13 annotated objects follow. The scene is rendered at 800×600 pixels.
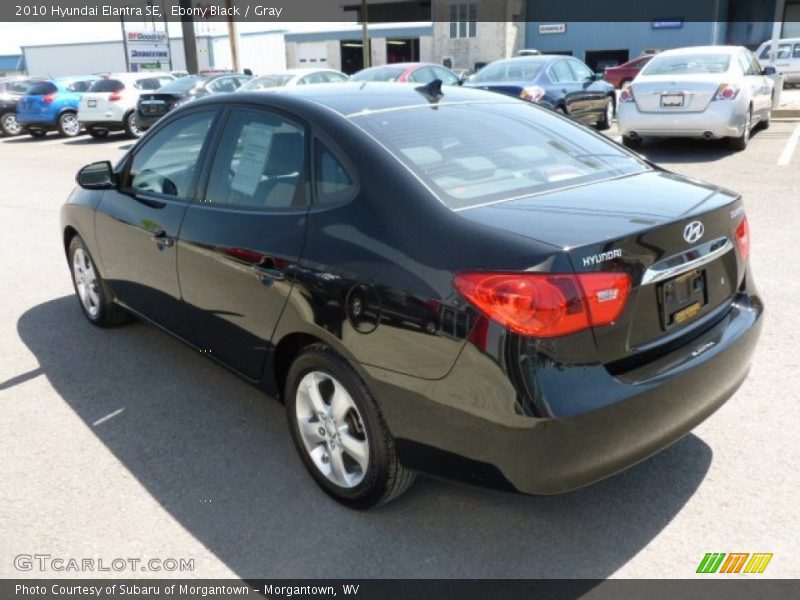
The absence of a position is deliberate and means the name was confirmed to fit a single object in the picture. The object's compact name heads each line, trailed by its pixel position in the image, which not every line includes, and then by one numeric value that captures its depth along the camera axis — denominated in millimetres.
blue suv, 20672
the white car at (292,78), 15188
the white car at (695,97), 10000
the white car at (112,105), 18797
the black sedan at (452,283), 2291
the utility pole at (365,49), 37288
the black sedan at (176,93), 16781
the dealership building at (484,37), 48062
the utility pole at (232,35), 32406
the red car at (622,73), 32594
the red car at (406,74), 13922
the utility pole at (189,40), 30609
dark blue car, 11859
